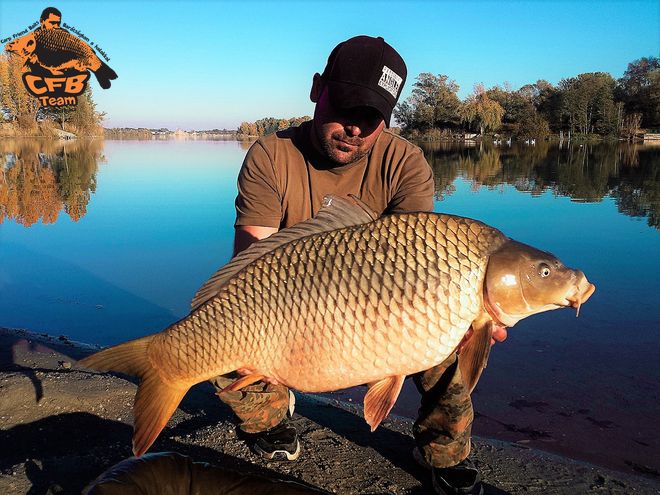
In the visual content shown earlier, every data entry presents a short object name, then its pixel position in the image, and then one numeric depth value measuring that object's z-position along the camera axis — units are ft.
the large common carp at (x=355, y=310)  4.85
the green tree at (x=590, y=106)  164.96
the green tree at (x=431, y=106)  192.44
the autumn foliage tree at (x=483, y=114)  179.32
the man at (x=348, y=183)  6.54
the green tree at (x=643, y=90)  158.92
